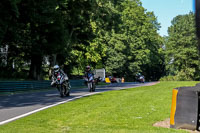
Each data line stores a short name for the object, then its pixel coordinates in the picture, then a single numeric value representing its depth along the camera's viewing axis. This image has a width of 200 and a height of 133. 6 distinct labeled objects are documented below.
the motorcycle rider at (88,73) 22.89
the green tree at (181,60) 72.75
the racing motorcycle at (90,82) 23.01
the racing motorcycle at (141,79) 54.46
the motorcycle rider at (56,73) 17.45
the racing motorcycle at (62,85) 17.45
